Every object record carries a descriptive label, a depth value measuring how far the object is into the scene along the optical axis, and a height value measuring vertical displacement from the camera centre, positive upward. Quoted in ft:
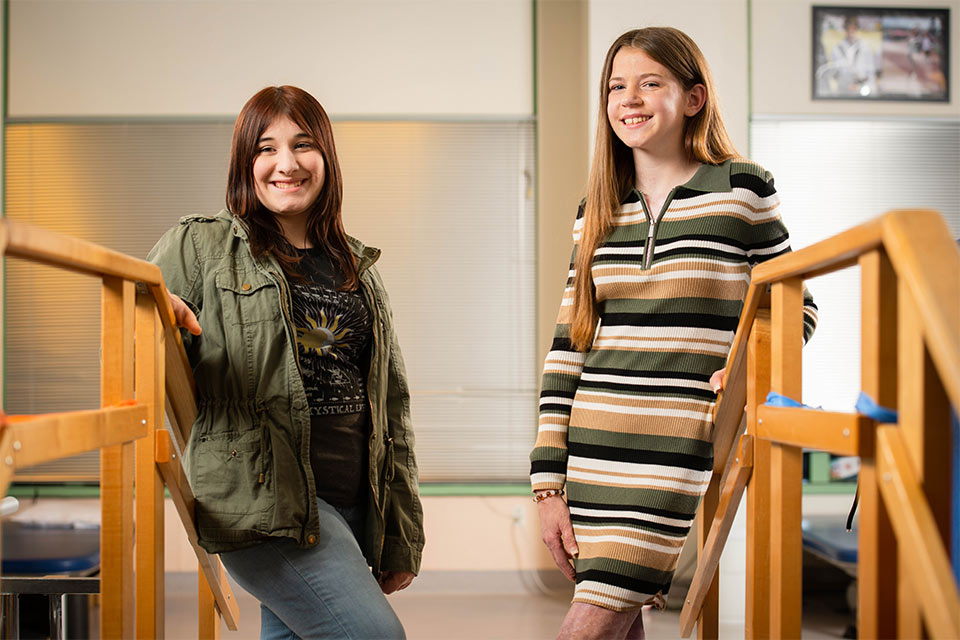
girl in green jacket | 4.56 -0.36
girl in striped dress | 4.70 -0.03
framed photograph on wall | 12.41 +4.18
